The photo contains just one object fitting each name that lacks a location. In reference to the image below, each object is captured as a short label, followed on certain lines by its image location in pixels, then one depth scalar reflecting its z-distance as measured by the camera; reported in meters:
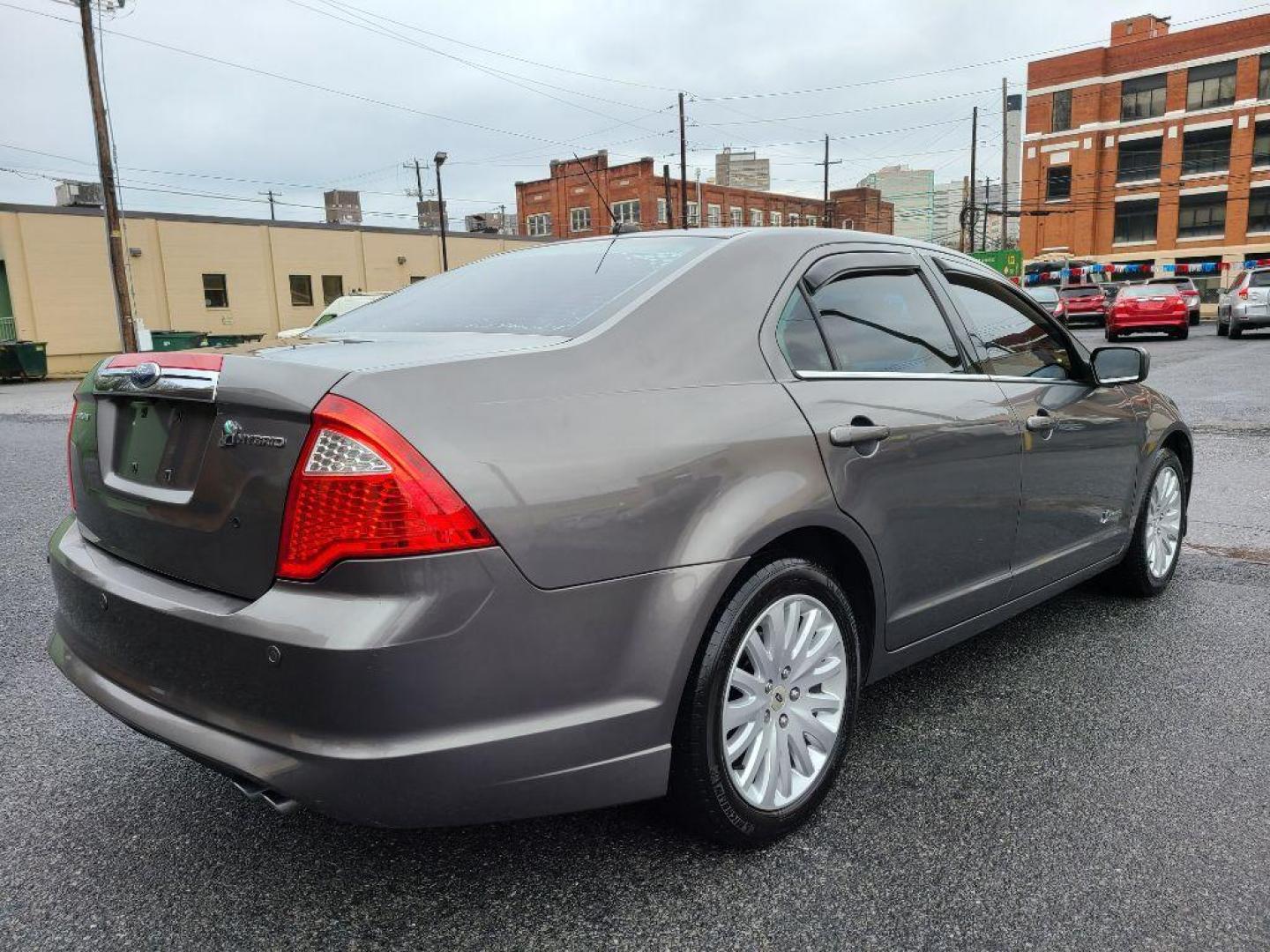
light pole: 37.38
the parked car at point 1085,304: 32.34
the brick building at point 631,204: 64.69
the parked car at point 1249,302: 22.42
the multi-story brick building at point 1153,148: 49.69
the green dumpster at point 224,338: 31.33
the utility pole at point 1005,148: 44.84
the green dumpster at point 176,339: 28.81
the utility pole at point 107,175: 21.30
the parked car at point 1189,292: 27.76
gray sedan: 1.85
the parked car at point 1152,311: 24.06
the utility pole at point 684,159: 36.24
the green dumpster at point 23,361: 26.75
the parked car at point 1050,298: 28.30
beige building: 31.22
